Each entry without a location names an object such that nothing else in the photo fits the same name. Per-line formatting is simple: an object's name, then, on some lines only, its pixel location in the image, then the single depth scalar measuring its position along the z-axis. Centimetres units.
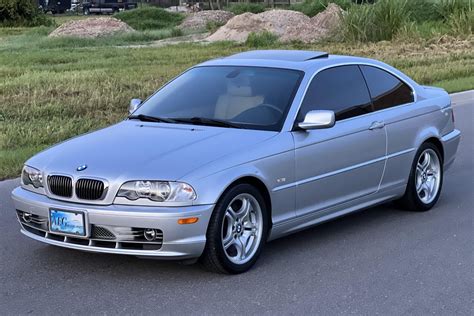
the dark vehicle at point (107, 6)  7544
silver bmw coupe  532
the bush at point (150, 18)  4559
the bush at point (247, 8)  5023
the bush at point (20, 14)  4809
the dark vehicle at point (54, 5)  7688
